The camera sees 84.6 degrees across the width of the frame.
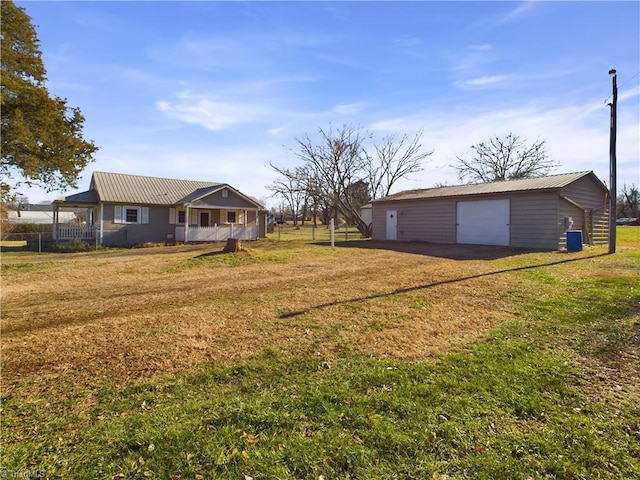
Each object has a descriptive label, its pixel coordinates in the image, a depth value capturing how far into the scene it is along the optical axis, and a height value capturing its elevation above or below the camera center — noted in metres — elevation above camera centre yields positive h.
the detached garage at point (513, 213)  14.89 +1.01
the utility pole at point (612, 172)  13.11 +2.37
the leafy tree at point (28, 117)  15.48 +5.51
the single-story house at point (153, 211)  21.17 +1.52
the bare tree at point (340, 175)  28.09 +4.71
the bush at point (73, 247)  18.28 -0.72
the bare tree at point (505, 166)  34.53 +6.92
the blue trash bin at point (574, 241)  14.08 -0.31
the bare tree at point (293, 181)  27.56 +4.08
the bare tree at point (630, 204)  66.50 +5.50
